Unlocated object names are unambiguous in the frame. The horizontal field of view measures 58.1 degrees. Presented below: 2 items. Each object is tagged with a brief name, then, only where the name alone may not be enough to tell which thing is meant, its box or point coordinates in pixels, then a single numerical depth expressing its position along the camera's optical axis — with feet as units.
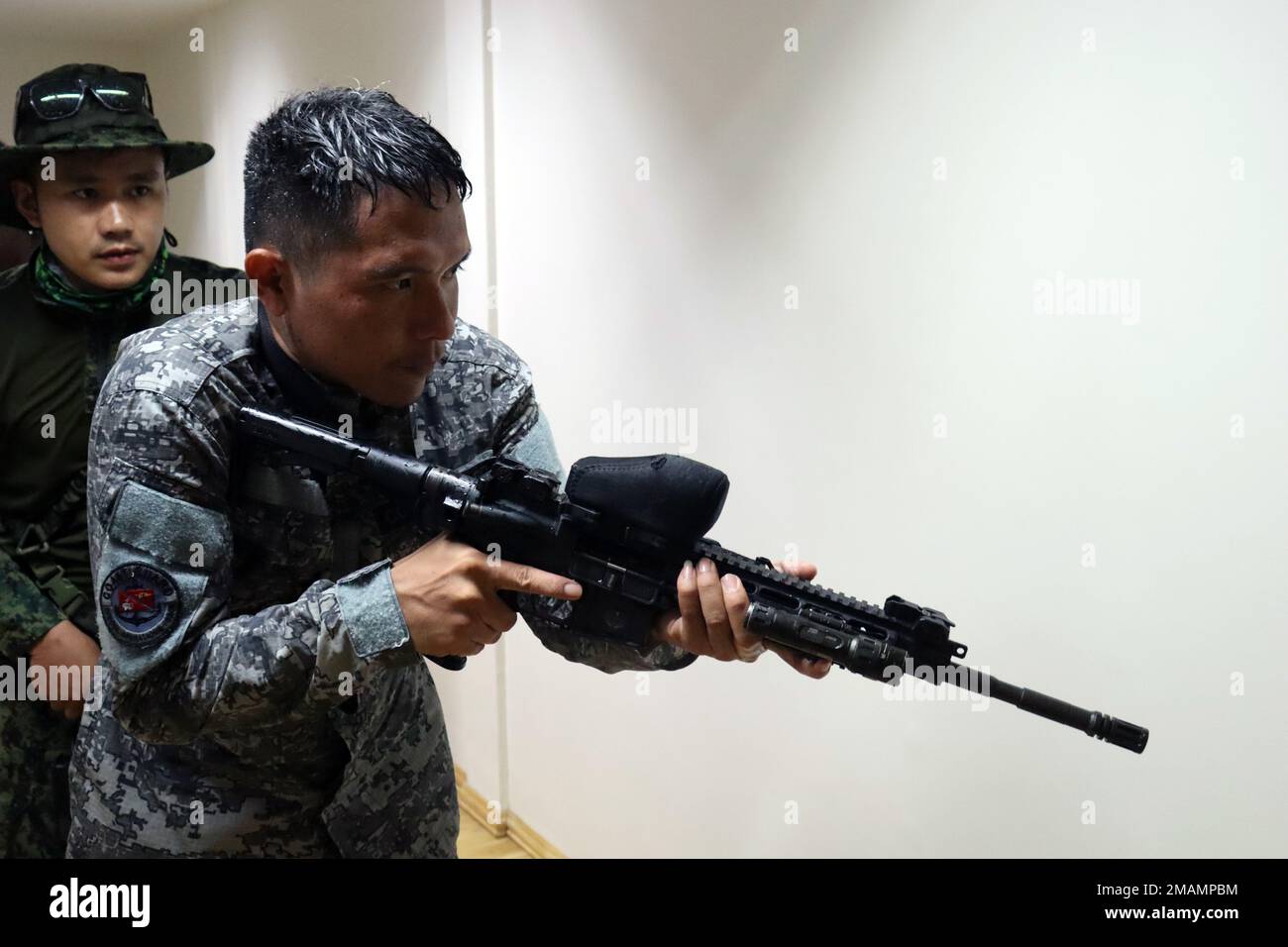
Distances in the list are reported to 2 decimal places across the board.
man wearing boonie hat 5.34
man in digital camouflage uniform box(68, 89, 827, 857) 3.49
